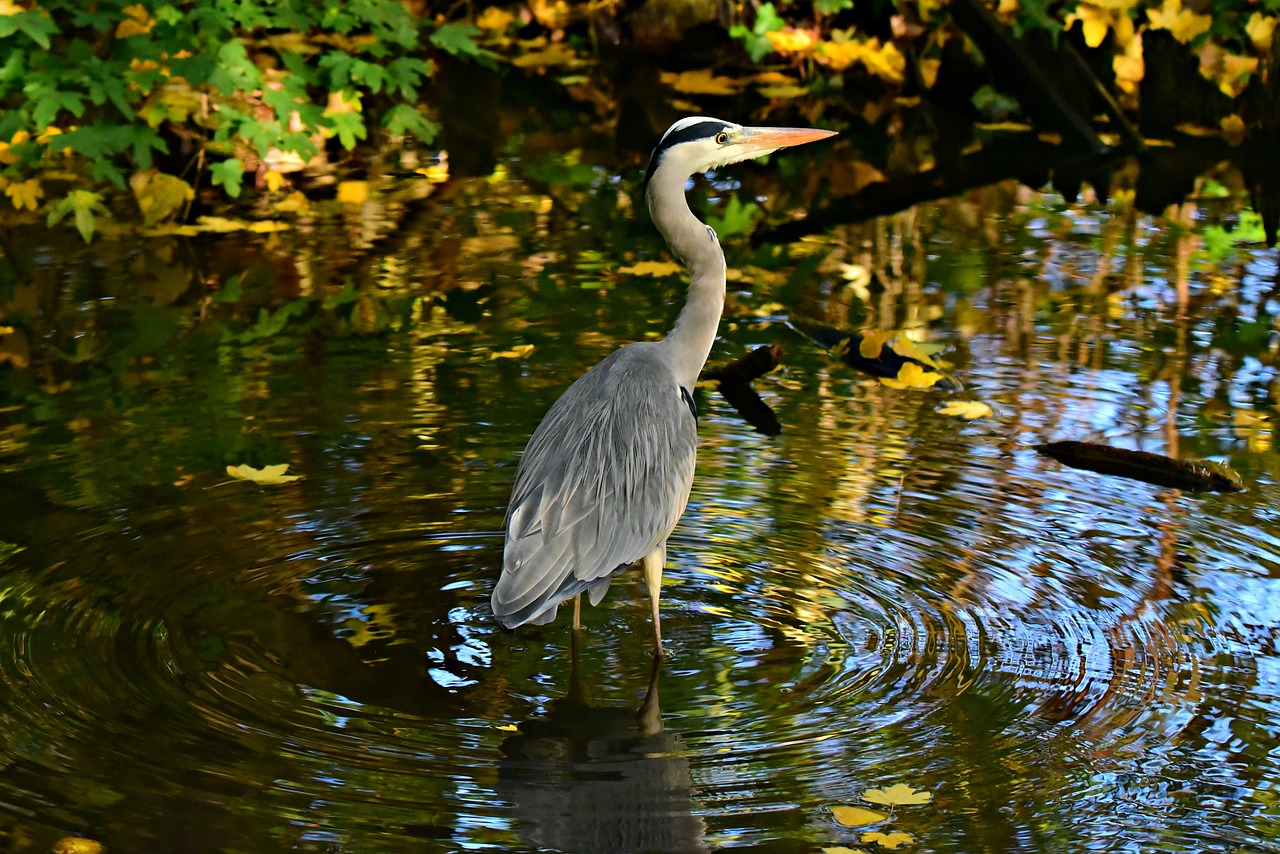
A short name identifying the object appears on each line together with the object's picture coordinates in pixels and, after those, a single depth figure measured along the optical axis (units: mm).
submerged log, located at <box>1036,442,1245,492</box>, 12250
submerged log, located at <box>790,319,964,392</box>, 15023
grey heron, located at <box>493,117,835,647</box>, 9453
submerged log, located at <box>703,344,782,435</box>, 13969
